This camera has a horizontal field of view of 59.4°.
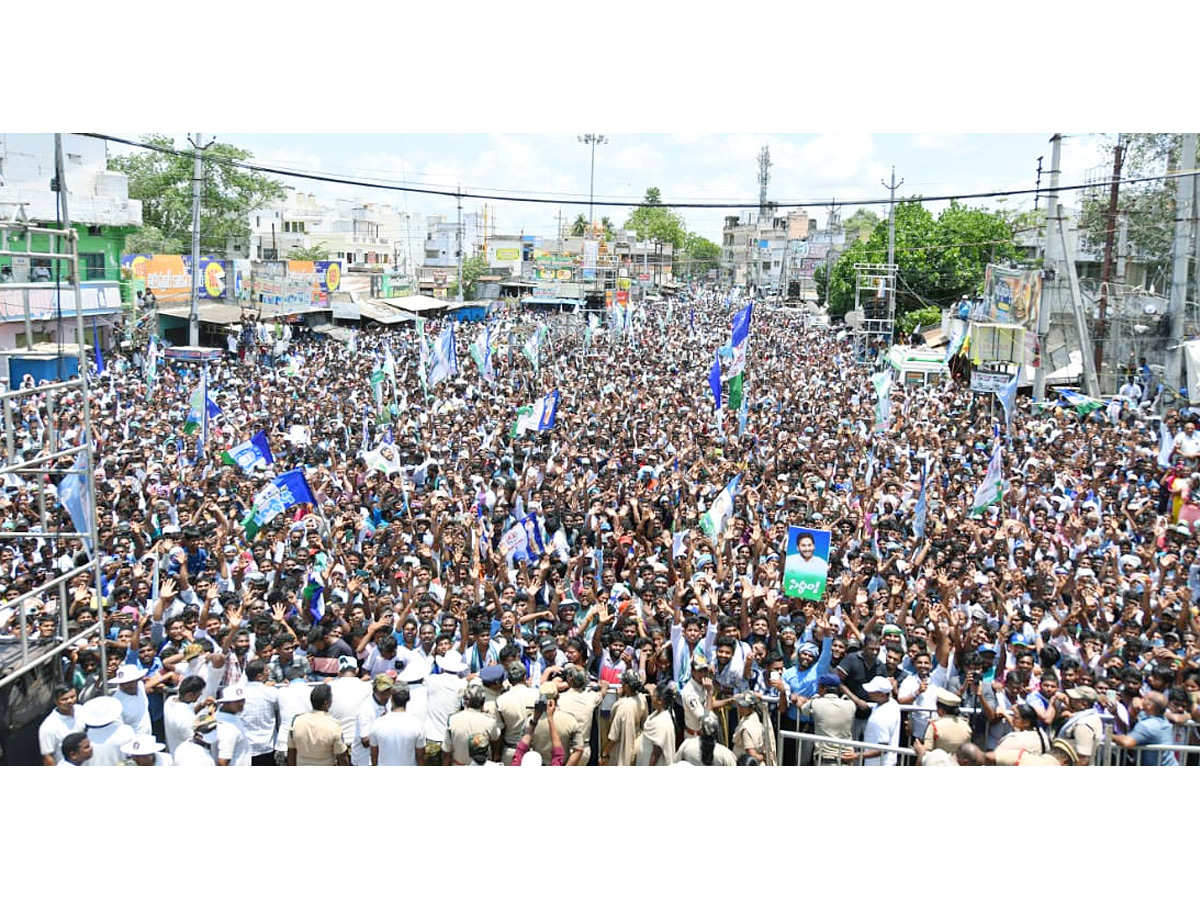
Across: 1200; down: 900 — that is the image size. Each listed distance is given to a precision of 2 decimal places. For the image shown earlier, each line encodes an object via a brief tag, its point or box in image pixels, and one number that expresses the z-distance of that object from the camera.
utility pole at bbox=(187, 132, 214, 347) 22.83
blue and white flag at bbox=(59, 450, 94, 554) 5.13
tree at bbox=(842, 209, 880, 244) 91.19
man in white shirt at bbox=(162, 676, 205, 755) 5.46
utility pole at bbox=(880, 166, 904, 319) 31.03
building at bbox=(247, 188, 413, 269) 64.00
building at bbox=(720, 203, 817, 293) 108.33
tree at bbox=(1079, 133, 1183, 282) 24.12
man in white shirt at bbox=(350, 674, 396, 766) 5.46
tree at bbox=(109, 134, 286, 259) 54.31
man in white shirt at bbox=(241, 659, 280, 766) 5.48
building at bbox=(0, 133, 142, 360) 26.69
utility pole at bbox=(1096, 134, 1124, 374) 22.58
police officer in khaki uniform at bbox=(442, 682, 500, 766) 5.36
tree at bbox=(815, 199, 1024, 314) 42.81
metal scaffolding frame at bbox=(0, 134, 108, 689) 4.57
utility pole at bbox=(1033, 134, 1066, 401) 19.25
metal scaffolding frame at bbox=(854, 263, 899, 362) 31.47
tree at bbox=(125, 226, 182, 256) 46.38
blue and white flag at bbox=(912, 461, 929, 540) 9.73
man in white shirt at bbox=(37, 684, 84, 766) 5.11
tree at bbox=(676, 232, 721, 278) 127.25
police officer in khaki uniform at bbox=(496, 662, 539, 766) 5.50
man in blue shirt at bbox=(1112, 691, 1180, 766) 5.32
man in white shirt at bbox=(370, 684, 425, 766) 5.31
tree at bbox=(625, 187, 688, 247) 112.94
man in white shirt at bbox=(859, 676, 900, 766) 5.53
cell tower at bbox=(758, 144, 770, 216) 100.50
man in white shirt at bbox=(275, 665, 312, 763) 5.55
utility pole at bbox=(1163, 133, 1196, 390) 18.27
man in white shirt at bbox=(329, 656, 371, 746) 5.55
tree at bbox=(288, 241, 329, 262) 62.46
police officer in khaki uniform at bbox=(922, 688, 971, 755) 5.27
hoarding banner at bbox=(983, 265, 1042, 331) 22.67
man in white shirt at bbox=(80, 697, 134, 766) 5.07
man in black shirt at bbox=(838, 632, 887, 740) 5.84
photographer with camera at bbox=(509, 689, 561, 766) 5.29
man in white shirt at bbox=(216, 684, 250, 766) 5.20
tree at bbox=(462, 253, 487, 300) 67.91
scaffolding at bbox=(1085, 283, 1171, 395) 20.78
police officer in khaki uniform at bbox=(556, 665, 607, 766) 5.47
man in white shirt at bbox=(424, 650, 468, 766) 5.66
